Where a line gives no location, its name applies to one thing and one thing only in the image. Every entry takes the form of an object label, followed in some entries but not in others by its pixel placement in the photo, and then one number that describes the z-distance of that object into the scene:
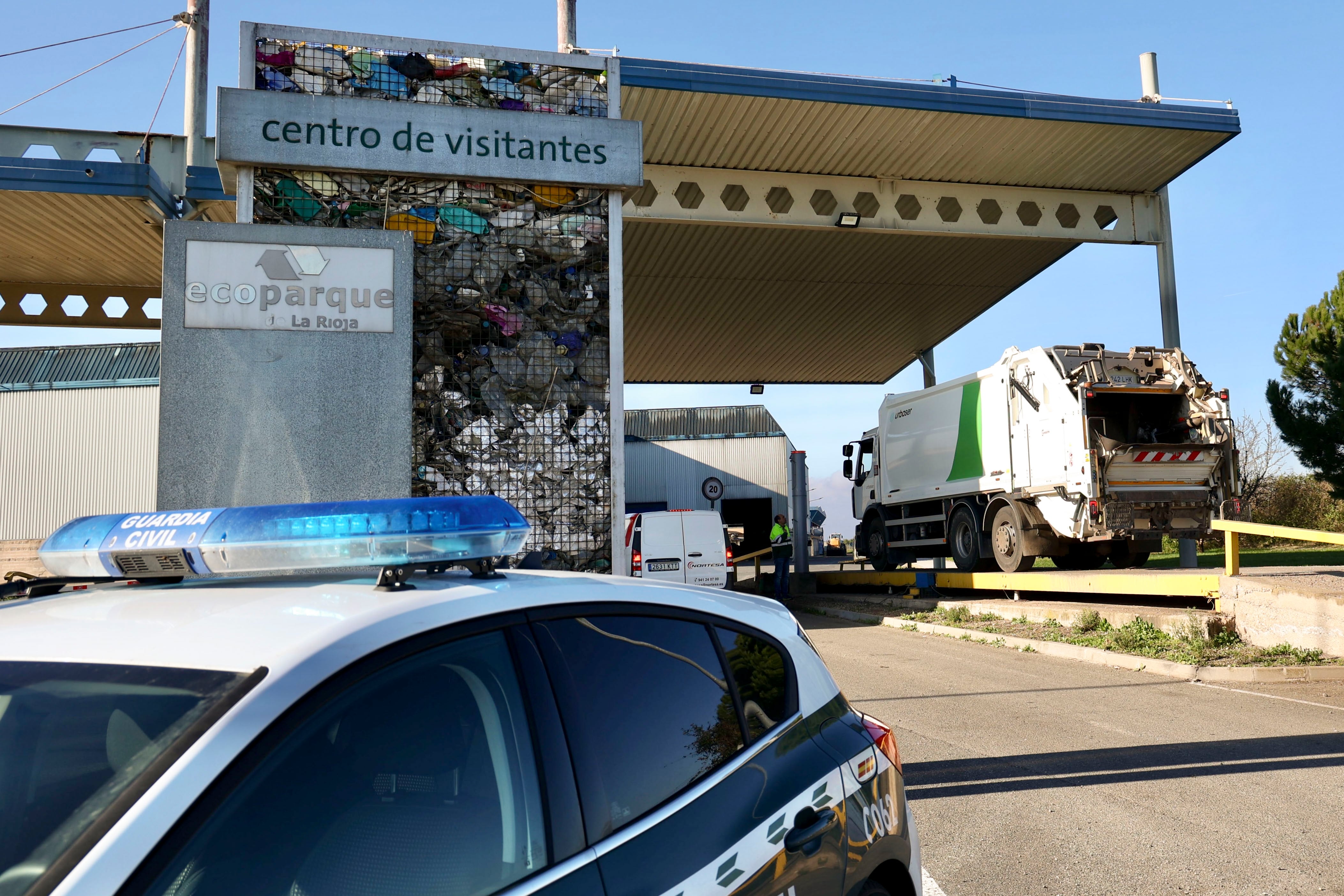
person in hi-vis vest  20.38
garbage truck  14.26
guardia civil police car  1.42
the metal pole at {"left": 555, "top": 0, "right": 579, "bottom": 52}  16.30
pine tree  26.11
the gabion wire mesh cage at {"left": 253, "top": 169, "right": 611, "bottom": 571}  9.22
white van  17.88
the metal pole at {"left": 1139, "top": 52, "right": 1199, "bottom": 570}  17.61
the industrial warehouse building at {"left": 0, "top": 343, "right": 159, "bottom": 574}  23.47
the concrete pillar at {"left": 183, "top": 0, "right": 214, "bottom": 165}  15.07
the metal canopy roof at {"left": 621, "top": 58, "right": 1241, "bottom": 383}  16.36
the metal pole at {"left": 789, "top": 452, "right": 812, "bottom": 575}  20.83
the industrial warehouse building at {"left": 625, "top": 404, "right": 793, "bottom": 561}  40.22
